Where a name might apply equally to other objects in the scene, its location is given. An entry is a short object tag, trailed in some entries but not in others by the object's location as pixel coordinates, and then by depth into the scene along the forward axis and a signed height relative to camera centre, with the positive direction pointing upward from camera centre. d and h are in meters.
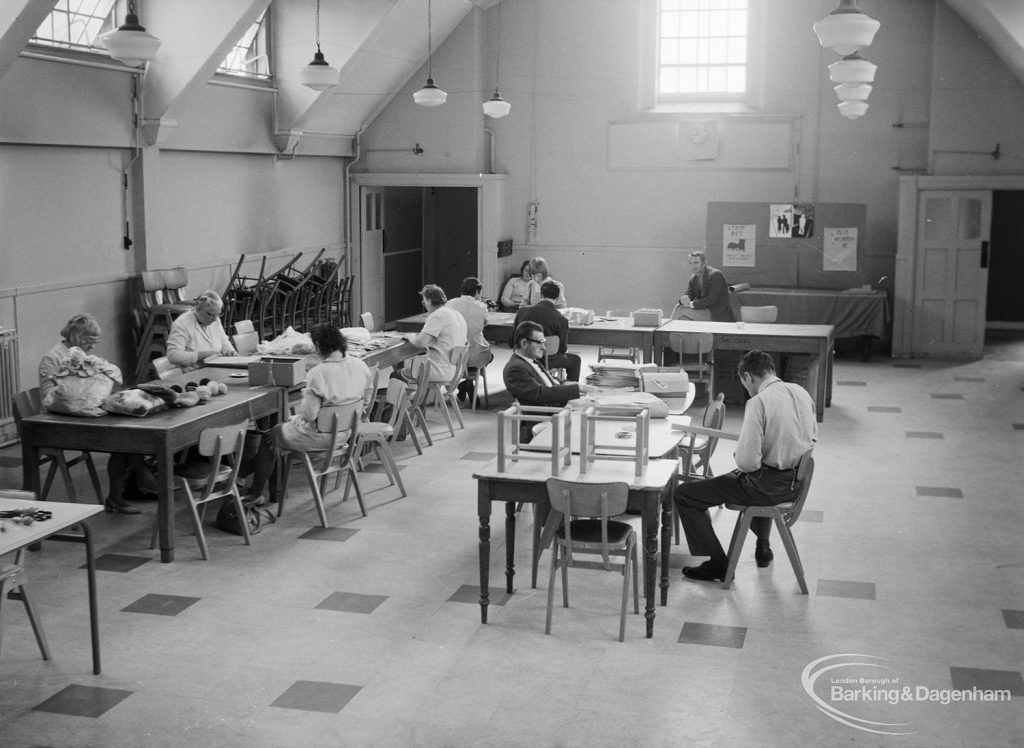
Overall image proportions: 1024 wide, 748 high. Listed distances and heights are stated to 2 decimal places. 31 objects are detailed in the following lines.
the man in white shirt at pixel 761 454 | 6.05 -1.13
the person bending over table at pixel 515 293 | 14.62 -0.80
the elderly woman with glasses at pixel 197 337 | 8.66 -0.81
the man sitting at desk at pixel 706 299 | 12.05 -0.71
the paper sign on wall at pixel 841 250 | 13.80 -0.24
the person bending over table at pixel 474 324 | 10.85 -0.87
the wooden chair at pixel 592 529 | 5.38 -1.42
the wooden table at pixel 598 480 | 5.52 -1.24
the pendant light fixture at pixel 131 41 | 7.32 +1.11
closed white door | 13.48 -0.49
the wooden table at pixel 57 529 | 4.61 -1.19
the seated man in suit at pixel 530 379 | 7.53 -0.95
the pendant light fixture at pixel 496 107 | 13.00 +1.28
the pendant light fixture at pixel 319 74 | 10.09 +1.26
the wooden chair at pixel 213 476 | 6.50 -1.43
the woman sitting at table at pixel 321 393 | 7.31 -1.01
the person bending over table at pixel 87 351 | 7.09 -0.96
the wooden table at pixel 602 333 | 10.92 -0.97
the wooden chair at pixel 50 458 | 7.04 -1.41
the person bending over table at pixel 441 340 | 9.81 -0.93
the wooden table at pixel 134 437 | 6.51 -1.16
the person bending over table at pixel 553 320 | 10.32 -0.80
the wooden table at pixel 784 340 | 10.41 -0.97
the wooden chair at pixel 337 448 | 7.25 -1.36
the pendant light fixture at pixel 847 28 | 6.68 +1.11
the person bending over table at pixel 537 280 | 12.48 -0.58
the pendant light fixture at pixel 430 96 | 11.86 +1.27
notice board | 13.83 -0.18
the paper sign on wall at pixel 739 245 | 14.18 -0.20
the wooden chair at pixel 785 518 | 6.07 -1.46
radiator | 9.26 -1.22
